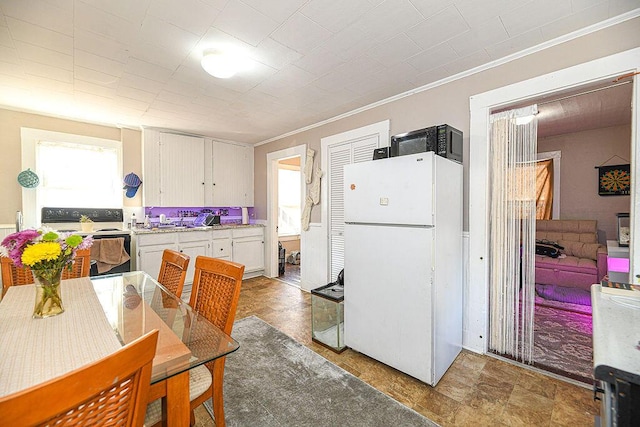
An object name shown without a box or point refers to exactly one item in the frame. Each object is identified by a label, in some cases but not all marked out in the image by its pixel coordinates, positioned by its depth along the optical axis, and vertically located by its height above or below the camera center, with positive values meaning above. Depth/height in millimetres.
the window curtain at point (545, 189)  4875 +389
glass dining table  922 -510
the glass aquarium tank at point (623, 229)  3547 -254
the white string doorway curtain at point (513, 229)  2223 -154
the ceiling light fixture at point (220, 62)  2080 +1171
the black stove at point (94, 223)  3410 -134
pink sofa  3797 -710
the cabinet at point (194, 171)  4113 +691
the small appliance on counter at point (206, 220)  4488 -131
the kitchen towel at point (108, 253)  3268 -497
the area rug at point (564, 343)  2143 -1237
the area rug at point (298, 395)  1674 -1275
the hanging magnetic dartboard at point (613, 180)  4219 +476
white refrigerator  1971 -407
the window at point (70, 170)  3432 +587
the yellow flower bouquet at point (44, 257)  1243 -207
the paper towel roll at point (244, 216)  5234 -77
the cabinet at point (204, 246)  3703 -522
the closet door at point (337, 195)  3467 +225
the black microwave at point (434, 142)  2178 +576
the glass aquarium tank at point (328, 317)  2551 -1041
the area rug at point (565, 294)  3484 -1135
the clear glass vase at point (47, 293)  1272 -386
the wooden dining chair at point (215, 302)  1375 -533
